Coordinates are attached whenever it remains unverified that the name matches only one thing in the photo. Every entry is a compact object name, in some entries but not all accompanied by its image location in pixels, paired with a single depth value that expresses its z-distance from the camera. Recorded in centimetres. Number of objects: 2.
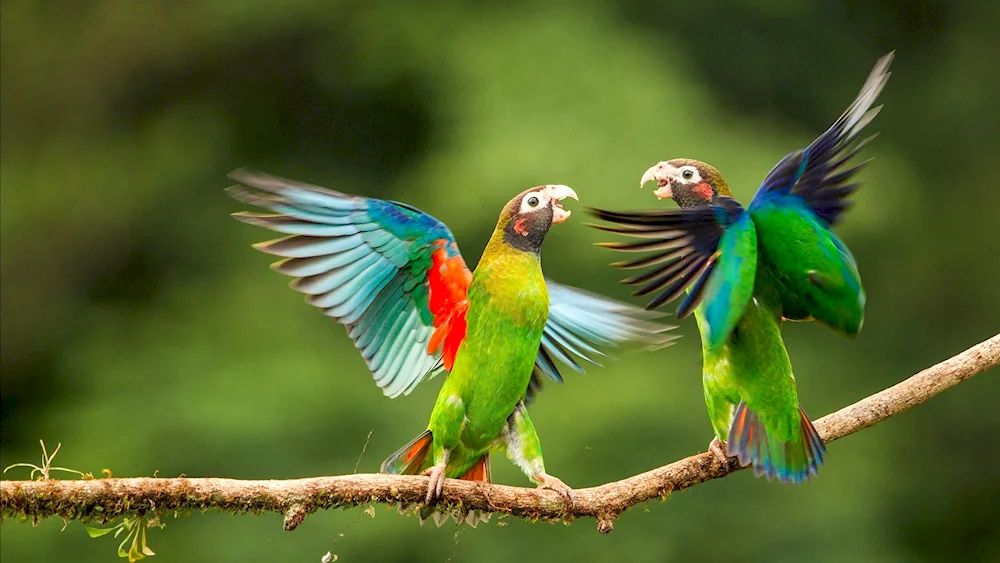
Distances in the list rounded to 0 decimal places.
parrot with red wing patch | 950
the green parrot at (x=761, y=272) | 793
